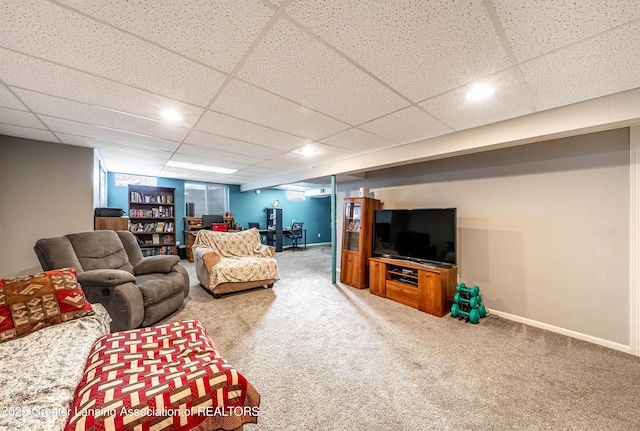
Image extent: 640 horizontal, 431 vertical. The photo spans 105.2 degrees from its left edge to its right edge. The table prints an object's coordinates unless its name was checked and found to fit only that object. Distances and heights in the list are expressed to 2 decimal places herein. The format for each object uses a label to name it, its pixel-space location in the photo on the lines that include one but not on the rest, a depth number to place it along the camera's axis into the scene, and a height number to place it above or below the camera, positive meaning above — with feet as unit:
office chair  27.37 -2.11
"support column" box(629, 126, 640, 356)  7.01 -0.80
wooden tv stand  10.02 -3.14
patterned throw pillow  4.93 -1.90
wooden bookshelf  18.71 -0.18
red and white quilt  2.90 -2.39
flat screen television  10.30 -0.94
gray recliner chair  7.55 -2.10
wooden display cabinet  13.71 -1.45
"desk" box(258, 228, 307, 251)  26.11 -2.29
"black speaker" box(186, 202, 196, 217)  22.21 +0.60
